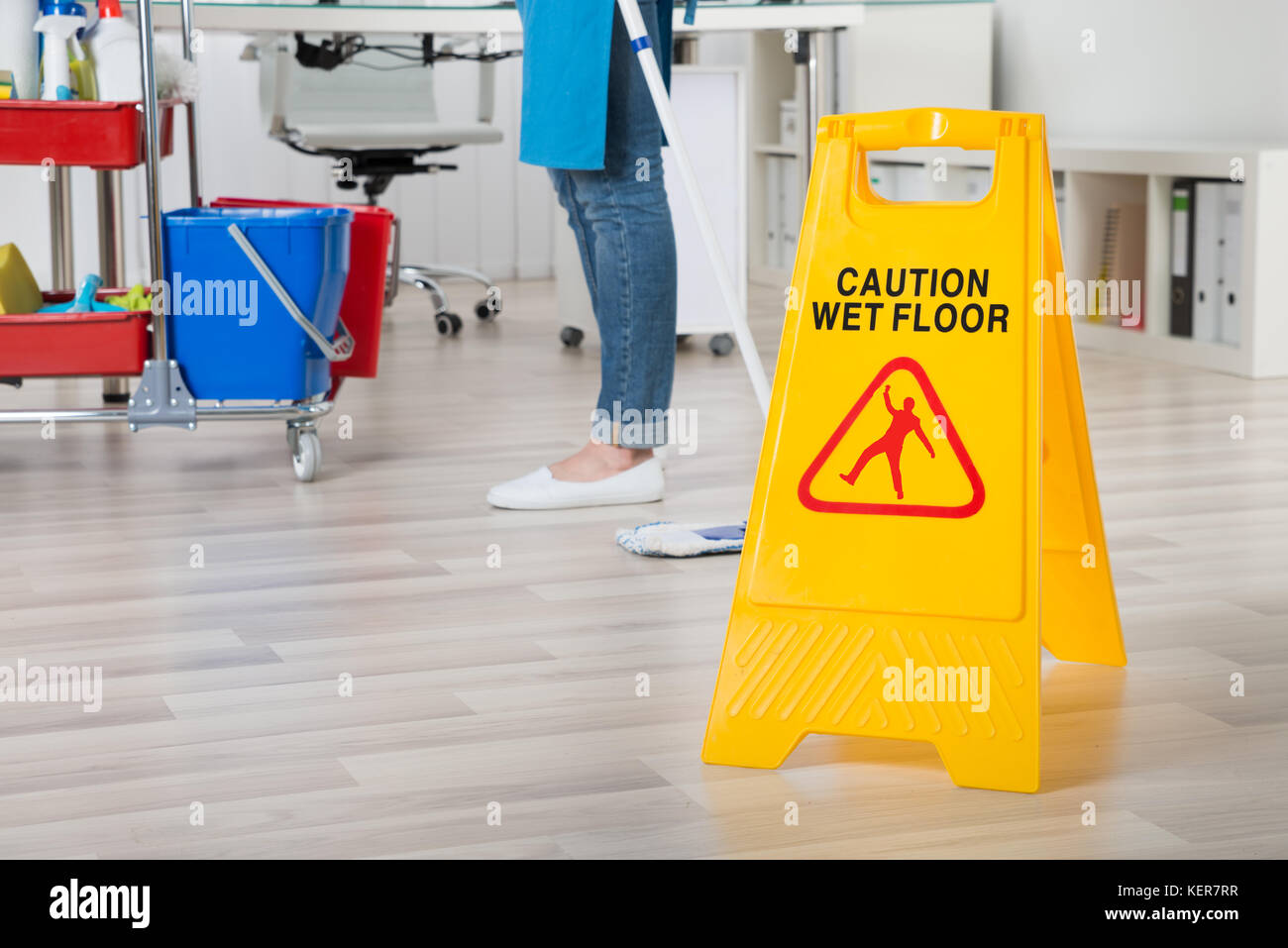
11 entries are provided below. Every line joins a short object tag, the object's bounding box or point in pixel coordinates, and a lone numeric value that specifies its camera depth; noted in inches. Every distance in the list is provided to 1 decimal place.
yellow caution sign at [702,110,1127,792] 45.5
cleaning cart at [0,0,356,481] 84.0
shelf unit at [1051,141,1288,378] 119.9
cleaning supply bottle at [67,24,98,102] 87.7
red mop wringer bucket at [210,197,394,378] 94.7
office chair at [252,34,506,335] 151.3
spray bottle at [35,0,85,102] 85.4
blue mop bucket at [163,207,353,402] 85.4
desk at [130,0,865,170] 103.4
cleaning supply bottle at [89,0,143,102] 88.2
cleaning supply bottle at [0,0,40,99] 85.9
